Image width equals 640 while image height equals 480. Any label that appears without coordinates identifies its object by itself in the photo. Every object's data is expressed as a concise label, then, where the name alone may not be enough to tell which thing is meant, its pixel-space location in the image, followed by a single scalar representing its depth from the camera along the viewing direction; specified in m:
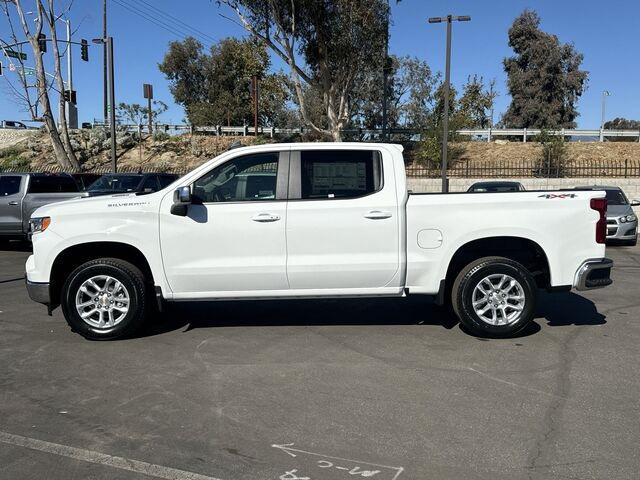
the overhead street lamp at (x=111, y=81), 23.91
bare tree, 27.23
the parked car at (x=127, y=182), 15.05
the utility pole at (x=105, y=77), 45.74
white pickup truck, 6.19
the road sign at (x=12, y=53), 27.73
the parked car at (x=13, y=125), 50.29
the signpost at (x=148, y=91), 28.45
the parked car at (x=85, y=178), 18.34
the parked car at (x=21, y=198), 13.62
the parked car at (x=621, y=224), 14.91
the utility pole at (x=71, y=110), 43.23
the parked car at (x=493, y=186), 16.55
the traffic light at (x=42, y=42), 27.20
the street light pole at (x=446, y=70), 20.75
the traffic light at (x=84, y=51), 31.06
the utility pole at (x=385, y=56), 28.99
